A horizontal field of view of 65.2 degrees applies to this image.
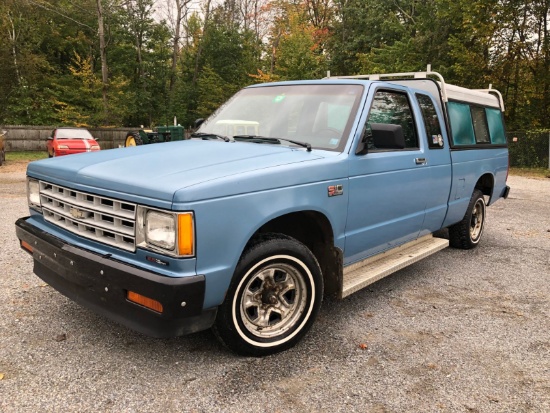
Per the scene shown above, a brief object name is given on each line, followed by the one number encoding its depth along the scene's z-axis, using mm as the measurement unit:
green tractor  14680
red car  15398
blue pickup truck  2443
